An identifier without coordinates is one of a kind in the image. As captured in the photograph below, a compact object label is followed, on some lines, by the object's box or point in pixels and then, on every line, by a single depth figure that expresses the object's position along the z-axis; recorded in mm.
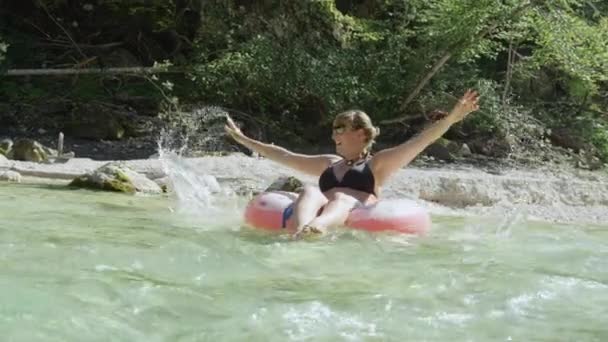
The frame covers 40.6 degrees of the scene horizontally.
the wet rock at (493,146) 13859
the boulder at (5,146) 10734
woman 5480
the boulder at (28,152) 10570
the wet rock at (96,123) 13758
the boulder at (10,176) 8711
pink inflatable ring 5527
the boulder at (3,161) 9555
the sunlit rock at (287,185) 8547
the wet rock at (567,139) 14492
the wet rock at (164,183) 8814
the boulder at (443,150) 13438
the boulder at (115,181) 8398
